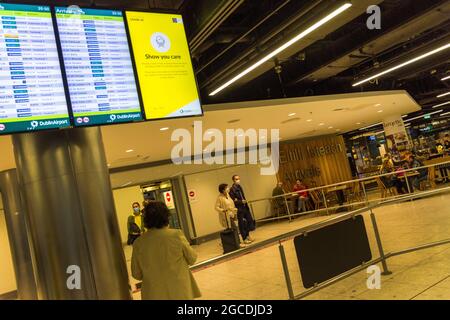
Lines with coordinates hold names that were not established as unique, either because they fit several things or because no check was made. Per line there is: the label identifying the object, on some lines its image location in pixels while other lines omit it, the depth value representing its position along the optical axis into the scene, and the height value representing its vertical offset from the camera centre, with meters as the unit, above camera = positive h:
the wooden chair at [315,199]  13.52 -1.09
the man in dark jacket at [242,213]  9.32 -0.73
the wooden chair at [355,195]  13.26 -1.22
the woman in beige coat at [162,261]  2.71 -0.43
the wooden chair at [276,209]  14.68 -1.25
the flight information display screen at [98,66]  2.94 +1.13
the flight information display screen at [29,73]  2.67 +1.07
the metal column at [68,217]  2.83 +0.01
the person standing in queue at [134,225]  8.76 -0.45
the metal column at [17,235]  8.20 -0.14
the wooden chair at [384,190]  11.90 -1.18
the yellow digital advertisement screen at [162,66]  3.22 +1.11
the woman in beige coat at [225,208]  8.60 -0.48
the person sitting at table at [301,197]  13.71 -0.96
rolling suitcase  8.14 -1.12
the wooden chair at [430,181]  11.66 -1.14
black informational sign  3.97 -0.91
